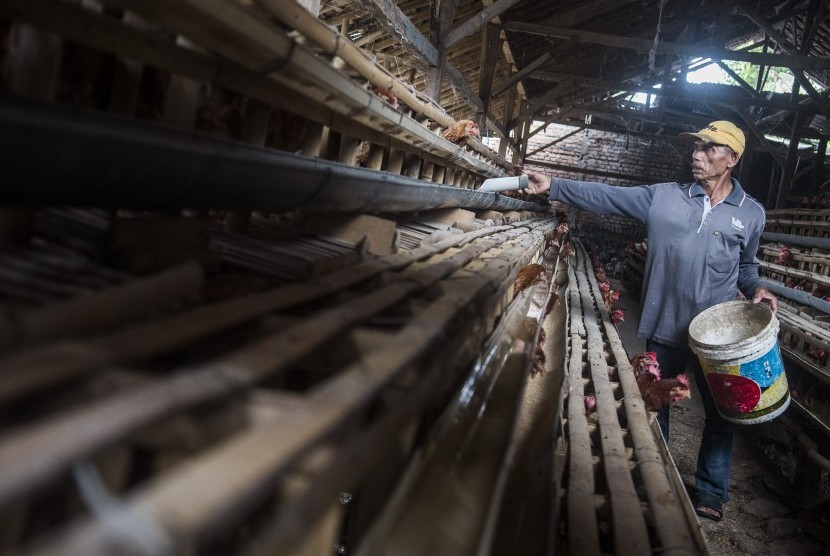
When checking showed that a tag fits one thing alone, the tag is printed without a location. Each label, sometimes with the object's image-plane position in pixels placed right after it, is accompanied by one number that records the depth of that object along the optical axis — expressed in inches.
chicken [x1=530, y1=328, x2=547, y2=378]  129.6
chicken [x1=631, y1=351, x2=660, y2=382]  161.6
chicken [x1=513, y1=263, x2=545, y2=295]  141.5
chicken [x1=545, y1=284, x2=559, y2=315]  181.9
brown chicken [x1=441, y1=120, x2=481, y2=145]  180.5
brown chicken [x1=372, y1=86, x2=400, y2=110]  119.6
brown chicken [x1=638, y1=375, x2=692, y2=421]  150.6
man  163.0
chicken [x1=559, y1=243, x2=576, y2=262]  348.1
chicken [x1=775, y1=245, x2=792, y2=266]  348.2
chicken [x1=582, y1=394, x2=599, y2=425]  131.1
